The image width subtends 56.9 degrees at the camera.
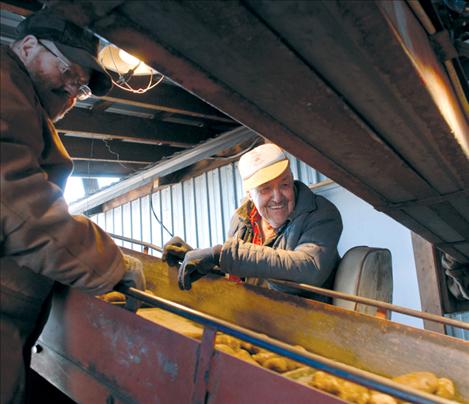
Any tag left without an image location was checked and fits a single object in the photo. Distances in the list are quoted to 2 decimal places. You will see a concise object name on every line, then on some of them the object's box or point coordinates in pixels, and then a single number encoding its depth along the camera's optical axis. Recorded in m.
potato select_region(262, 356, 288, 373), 1.94
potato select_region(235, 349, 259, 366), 1.96
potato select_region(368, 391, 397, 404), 1.63
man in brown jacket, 1.48
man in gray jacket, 2.62
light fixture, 3.20
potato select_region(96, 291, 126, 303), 2.29
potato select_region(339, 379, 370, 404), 1.69
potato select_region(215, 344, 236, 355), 1.92
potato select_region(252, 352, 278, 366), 2.00
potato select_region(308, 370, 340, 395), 1.65
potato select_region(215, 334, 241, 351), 2.14
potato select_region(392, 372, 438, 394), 1.75
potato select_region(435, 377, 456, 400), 1.77
